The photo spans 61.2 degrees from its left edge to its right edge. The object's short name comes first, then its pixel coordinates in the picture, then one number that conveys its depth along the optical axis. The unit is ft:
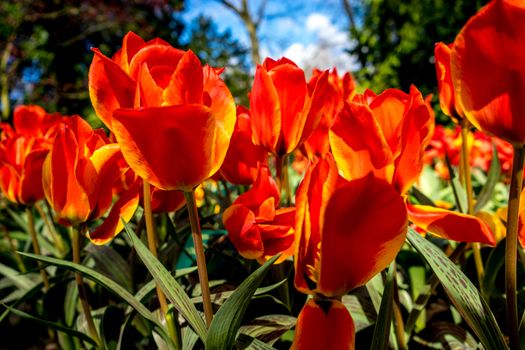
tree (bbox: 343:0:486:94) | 19.21
